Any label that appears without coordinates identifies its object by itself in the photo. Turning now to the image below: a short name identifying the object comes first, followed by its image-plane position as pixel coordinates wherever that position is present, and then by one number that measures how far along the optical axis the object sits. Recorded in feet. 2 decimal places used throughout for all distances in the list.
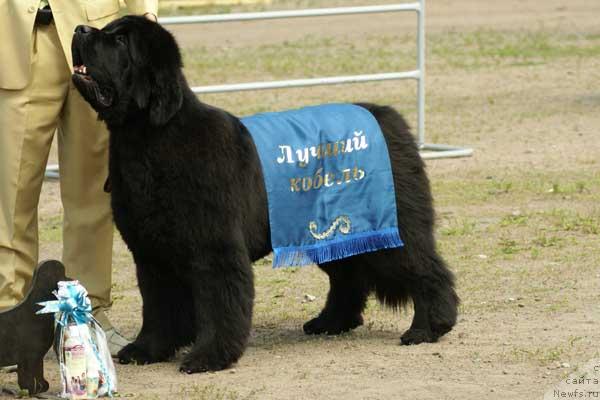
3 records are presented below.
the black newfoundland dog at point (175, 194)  35.32
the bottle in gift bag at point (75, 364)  33.63
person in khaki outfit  37.17
